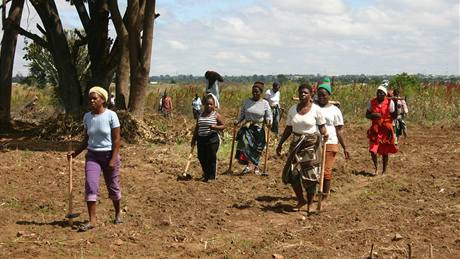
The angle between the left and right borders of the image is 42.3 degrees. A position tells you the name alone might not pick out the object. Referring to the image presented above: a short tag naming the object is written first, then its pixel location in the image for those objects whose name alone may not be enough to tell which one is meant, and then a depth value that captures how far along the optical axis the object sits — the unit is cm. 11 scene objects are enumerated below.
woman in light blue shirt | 616
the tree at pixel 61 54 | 1422
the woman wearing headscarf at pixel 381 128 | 986
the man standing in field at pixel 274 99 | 1477
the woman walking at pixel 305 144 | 713
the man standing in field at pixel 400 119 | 1366
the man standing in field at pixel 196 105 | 2040
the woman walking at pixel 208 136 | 895
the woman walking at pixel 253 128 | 945
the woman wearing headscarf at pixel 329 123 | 773
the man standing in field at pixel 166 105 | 2142
